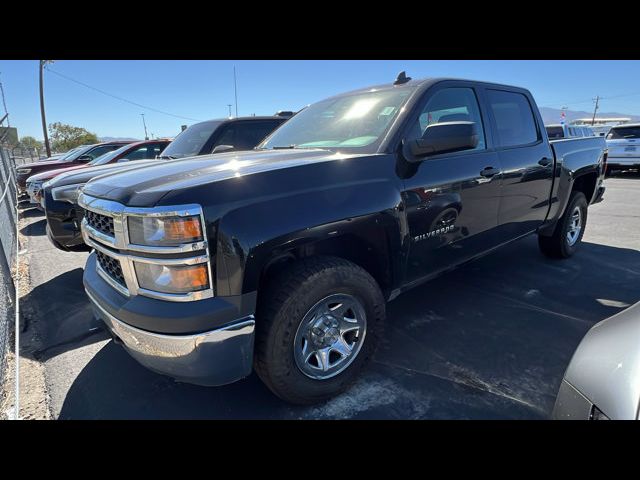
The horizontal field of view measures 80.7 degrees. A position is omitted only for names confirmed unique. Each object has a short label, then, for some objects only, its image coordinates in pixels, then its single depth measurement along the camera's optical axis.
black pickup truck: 1.83
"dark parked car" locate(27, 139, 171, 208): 7.96
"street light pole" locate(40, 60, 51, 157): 30.55
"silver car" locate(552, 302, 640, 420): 1.24
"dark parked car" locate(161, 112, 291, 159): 5.91
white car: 13.49
